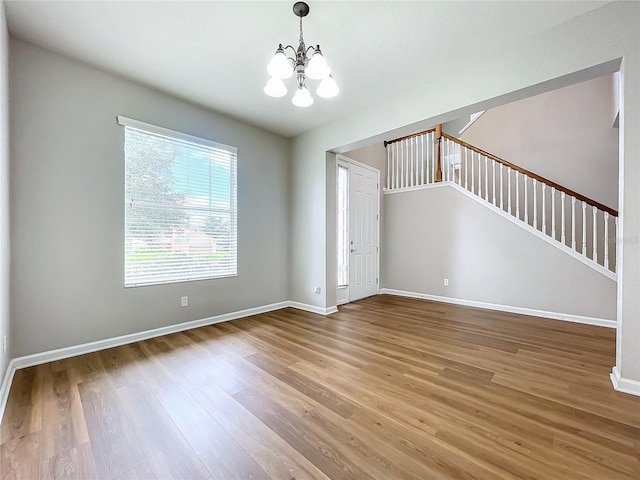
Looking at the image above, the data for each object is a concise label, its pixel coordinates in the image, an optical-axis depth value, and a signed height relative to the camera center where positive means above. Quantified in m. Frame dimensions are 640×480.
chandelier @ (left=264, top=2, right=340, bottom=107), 1.84 +1.20
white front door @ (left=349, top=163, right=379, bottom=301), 4.81 +0.14
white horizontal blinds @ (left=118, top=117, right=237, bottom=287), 2.89 +0.39
